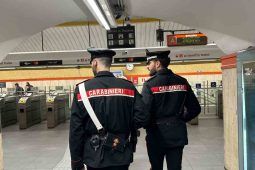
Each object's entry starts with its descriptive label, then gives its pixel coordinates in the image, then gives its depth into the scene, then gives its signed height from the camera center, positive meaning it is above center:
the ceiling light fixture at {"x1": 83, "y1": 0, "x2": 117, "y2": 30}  4.50 +1.08
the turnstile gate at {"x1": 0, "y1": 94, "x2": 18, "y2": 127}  12.47 -1.03
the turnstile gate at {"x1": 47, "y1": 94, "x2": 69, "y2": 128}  11.44 -0.99
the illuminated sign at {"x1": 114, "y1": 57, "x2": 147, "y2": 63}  12.85 +0.81
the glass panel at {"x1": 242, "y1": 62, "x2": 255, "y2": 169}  4.32 -0.55
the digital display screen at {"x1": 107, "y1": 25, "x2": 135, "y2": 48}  8.34 +1.10
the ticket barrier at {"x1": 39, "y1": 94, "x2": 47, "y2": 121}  13.94 -0.99
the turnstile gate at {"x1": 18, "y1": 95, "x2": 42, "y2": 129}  11.48 -1.04
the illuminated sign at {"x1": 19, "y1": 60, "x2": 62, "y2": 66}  13.07 +0.77
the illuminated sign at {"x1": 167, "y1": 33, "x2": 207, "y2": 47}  9.23 +1.12
